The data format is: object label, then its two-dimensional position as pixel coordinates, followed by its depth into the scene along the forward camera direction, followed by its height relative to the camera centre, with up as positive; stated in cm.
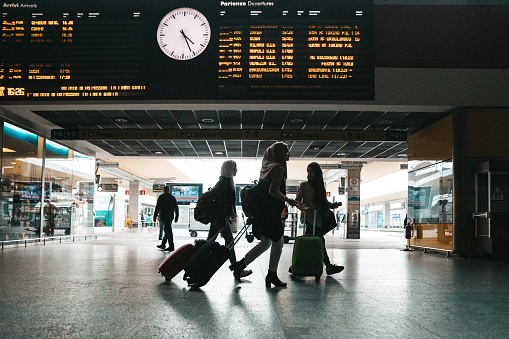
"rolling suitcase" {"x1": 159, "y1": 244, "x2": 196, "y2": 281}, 522 -68
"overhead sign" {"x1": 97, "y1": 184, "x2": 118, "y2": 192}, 3808 +116
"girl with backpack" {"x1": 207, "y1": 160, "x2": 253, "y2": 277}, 572 +2
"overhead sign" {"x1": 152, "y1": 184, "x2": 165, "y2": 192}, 3397 +105
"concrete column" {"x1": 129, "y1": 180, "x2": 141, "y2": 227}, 4072 +31
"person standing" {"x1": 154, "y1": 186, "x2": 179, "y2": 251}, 1107 -22
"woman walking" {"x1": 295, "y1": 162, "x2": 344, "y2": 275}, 612 +2
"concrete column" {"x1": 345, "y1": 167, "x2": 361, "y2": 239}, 2583 +52
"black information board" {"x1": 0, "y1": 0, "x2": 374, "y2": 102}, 880 +295
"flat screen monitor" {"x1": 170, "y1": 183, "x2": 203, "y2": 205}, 2322 +52
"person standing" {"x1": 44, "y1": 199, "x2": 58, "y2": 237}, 1395 -47
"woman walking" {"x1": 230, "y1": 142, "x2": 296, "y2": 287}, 491 -5
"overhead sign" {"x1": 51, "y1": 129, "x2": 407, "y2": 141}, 1245 +186
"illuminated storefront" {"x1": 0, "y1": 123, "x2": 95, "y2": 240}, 1155 +39
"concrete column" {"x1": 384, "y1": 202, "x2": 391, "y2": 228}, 4498 -104
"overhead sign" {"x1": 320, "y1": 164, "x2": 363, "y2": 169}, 2552 +210
